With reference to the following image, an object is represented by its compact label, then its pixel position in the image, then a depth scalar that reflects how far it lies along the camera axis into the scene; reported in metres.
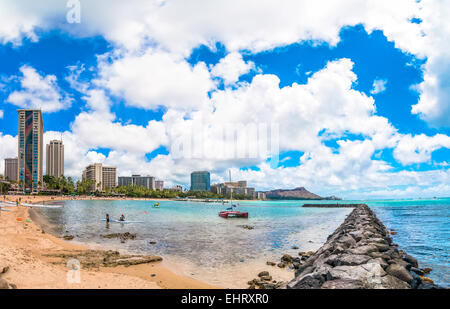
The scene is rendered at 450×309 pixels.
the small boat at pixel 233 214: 56.75
